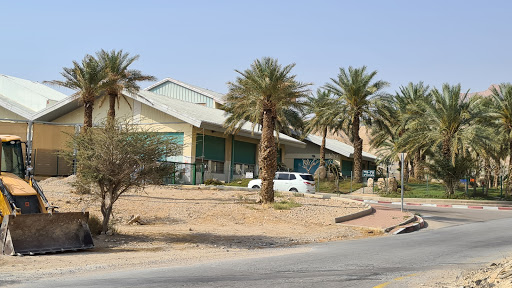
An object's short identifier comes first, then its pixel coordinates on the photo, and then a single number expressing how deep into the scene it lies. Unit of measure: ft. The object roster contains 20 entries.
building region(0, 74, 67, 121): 191.72
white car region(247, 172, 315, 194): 130.41
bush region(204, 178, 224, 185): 138.17
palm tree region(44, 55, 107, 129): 105.40
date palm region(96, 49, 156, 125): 115.14
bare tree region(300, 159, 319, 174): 192.20
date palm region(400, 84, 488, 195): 130.93
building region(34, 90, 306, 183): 146.00
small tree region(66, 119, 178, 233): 51.96
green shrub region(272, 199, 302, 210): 82.99
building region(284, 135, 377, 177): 204.64
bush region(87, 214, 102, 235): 54.50
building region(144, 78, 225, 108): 210.79
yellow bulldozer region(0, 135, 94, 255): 41.19
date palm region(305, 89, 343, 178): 157.48
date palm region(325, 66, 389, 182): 154.10
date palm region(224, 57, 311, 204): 86.99
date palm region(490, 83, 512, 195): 136.34
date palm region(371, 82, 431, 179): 155.74
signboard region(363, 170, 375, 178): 138.18
